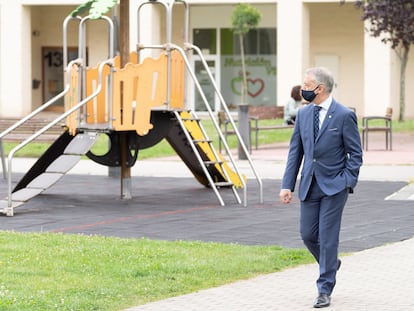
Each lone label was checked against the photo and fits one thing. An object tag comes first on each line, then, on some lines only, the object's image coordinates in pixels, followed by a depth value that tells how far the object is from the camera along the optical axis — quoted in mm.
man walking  8938
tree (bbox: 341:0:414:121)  33219
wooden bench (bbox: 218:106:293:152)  39431
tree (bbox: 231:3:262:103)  43125
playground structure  16656
